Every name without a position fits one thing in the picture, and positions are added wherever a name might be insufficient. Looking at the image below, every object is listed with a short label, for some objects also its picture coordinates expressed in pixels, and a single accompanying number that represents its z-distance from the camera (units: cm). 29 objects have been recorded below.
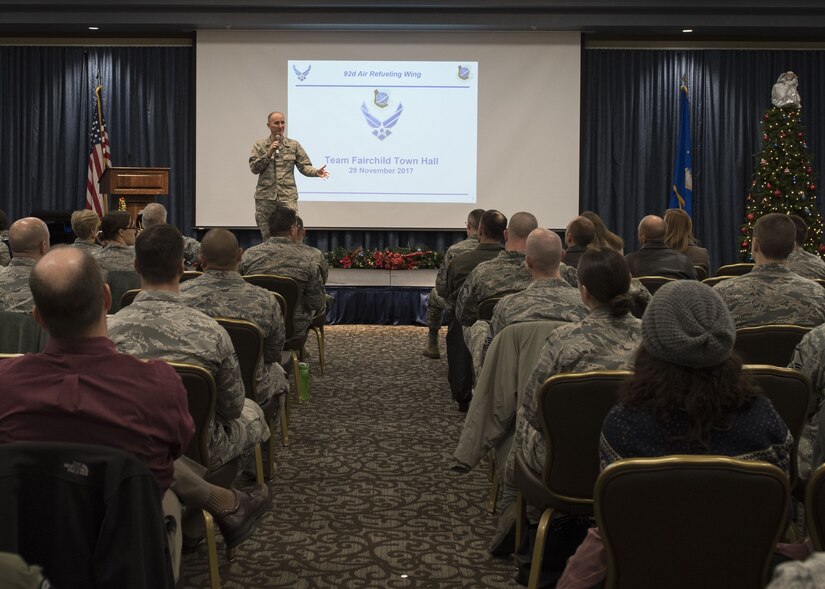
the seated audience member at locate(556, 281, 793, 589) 202
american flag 1140
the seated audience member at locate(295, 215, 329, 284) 664
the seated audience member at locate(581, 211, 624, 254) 600
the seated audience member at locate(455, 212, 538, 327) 524
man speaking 970
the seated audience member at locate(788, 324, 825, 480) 311
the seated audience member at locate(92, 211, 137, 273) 597
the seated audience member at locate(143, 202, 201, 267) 691
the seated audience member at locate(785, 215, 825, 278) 585
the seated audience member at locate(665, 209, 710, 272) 696
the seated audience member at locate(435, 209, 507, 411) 606
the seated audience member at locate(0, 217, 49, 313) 429
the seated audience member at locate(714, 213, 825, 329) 417
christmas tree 1135
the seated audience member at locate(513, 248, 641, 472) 296
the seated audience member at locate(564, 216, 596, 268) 596
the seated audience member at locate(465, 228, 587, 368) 396
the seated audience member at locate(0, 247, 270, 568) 203
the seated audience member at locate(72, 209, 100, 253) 639
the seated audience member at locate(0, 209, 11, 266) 669
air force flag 1173
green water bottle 612
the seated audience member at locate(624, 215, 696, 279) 622
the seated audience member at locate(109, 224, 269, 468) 300
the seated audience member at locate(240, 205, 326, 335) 624
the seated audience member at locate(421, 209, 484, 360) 675
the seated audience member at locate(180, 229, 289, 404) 427
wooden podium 973
